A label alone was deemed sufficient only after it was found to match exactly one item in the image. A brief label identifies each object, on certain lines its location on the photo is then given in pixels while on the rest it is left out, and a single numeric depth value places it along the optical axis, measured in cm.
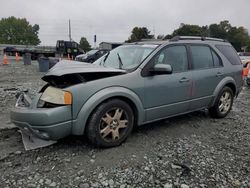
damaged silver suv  289
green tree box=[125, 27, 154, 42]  5321
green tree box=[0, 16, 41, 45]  7775
